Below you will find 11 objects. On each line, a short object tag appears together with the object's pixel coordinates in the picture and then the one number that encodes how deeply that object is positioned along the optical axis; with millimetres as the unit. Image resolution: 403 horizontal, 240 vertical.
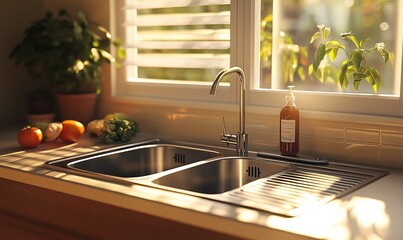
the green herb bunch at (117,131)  2172
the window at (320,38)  1848
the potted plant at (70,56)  2449
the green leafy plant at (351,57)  1835
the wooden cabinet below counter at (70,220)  1446
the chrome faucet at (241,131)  1923
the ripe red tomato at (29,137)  2062
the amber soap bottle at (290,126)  1852
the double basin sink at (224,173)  1442
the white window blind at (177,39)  2232
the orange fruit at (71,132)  2168
